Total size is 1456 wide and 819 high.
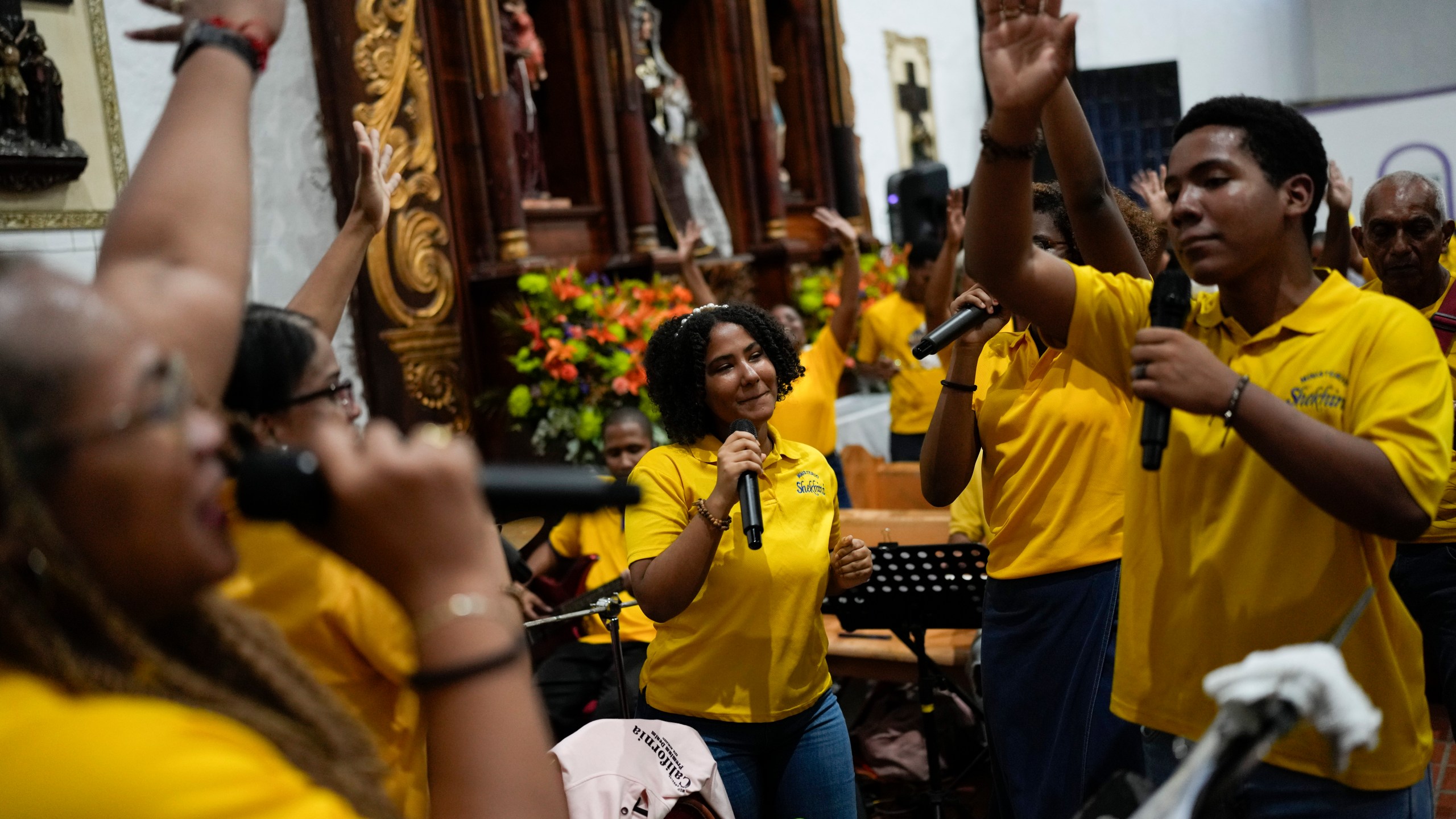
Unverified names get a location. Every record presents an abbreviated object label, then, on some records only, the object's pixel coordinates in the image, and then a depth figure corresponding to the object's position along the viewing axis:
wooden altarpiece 5.23
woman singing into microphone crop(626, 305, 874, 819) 2.36
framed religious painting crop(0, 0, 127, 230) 4.02
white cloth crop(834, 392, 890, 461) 7.18
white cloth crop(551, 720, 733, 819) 2.20
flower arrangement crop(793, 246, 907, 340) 7.47
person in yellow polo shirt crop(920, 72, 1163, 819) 2.45
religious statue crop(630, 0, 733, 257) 7.00
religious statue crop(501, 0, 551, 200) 6.14
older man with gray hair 3.47
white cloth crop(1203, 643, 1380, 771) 1.11
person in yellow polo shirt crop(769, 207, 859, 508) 4.62
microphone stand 2.98
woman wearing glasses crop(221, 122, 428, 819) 1.27
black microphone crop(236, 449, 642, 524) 0.94
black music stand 3.20
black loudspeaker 10.16
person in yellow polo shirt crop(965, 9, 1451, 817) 1.45
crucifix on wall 11.48
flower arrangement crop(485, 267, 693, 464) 5.21
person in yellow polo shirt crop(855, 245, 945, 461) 5.88
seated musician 3.92
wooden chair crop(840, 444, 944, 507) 5.18
